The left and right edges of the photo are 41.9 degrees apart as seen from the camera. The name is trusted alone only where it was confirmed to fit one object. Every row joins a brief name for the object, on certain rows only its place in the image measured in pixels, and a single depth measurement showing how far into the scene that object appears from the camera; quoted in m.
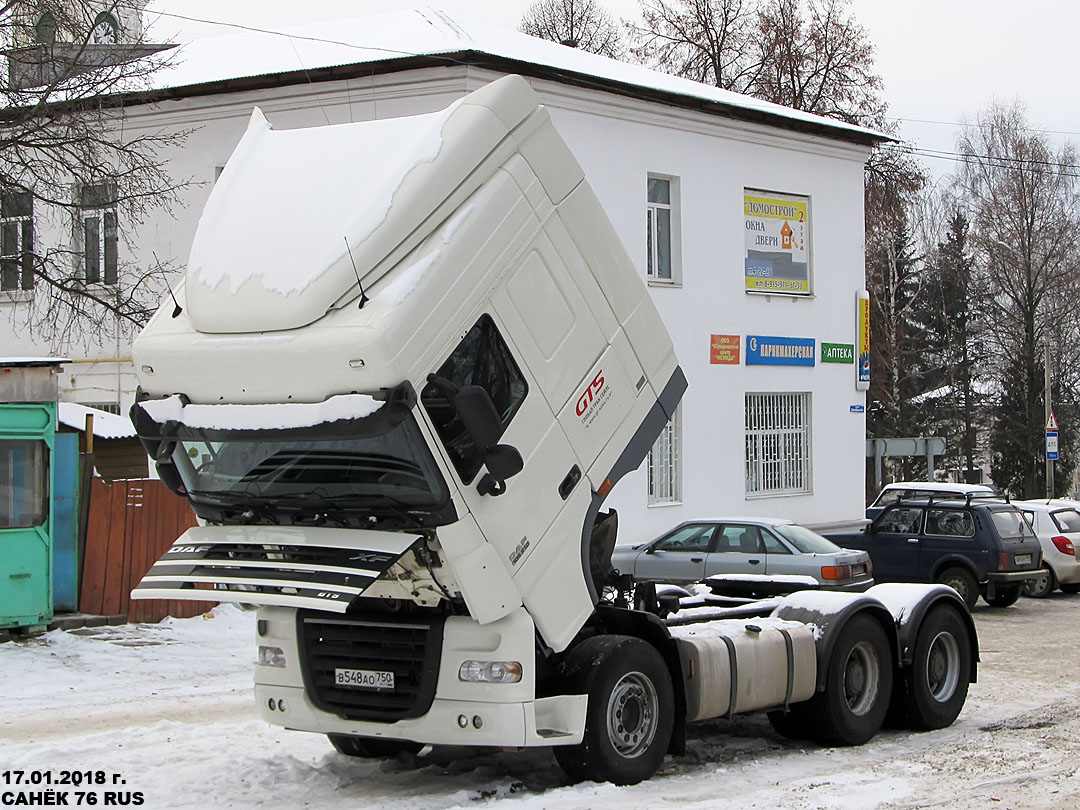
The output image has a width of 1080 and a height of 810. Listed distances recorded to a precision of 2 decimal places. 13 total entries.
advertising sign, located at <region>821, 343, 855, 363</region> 26.98
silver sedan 17.95
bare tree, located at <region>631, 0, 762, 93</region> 43.59
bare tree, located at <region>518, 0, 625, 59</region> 50.66
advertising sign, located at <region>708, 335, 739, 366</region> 24.97
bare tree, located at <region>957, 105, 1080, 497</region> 53.59
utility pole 41.47
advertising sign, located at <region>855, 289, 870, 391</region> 27.58
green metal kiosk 14.58
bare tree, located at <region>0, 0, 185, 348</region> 18.48
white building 22.06
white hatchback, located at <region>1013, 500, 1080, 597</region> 22.16
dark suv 20.05
